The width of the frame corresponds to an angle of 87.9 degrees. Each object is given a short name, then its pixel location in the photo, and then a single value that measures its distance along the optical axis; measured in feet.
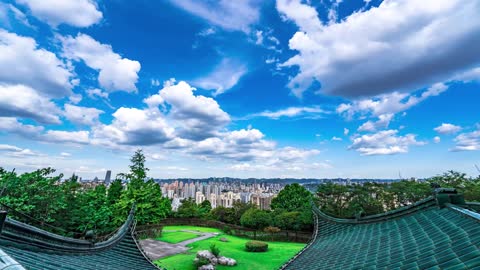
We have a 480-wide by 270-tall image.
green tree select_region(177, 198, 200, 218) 97.71
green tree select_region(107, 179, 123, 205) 82.33
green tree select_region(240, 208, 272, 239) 78.02
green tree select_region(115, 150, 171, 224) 68.33
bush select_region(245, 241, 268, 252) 57.82
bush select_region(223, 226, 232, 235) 82.00
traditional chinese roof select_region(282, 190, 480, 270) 8.00
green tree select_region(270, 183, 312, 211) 94.07
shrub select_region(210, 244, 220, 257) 47.46
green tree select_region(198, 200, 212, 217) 99.87
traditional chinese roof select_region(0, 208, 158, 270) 9.34
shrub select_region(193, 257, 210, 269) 43.52
